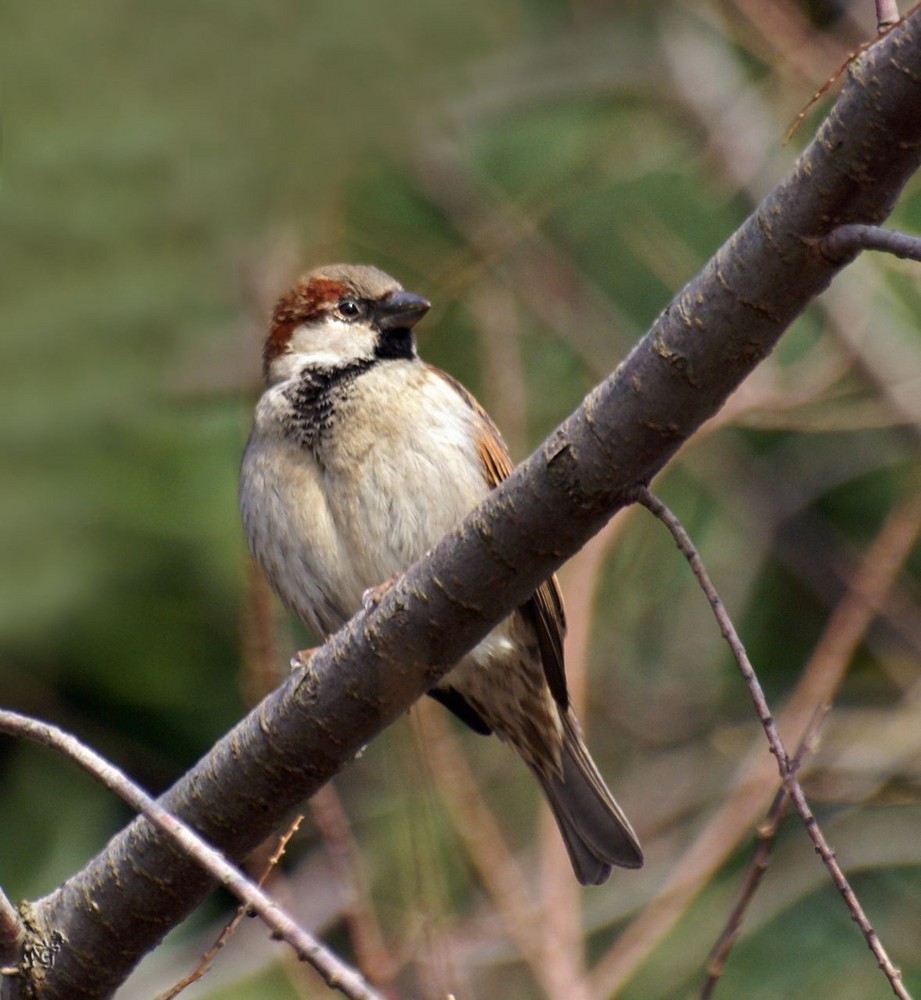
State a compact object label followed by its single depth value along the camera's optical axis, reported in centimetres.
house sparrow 519
